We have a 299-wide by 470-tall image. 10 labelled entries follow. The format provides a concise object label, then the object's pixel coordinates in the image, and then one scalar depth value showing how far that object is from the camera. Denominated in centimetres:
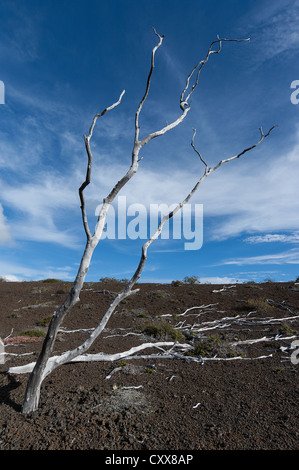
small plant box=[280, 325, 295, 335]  1266
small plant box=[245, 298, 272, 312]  1806
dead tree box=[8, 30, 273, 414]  484
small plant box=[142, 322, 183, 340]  1194
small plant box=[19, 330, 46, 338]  1370
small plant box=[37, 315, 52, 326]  1650
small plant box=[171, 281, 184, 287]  2665
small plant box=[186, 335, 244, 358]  928
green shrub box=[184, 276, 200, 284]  2942
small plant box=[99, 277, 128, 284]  2867
